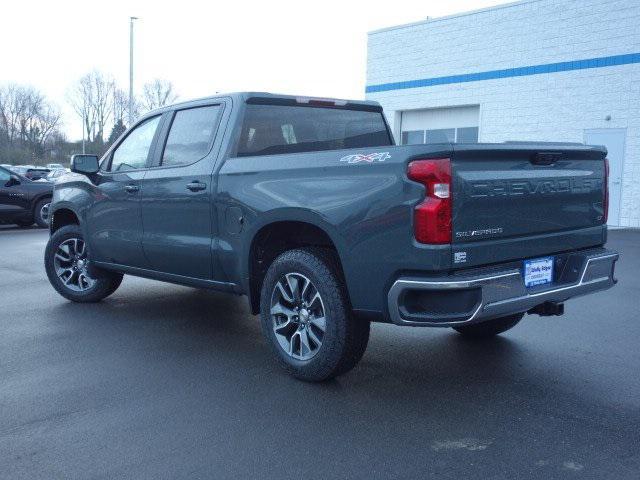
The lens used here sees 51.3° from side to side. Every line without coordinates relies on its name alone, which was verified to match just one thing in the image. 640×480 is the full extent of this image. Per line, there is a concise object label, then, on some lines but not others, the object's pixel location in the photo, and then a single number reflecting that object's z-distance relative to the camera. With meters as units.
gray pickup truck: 3.57
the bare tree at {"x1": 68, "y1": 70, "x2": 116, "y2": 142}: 82.44
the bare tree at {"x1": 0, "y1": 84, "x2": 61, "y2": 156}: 79.31
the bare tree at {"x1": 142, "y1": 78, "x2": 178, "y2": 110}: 74.38
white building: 17.30
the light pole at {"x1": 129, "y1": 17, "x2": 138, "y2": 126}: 30.66
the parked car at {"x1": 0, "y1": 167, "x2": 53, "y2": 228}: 14.70
